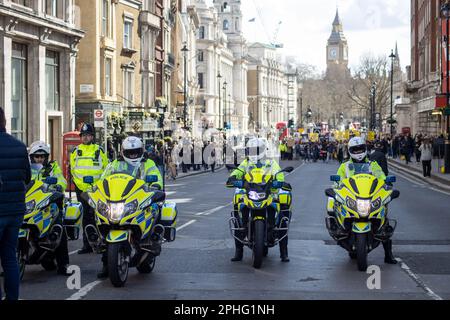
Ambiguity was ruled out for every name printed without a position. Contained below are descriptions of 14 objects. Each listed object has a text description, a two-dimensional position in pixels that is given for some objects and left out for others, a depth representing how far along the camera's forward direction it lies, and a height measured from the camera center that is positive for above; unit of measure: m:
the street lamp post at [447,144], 37.50 -0.09
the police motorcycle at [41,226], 10.58 -0.96
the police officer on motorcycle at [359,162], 12.41 -0.29
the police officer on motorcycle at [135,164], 11.06 -0.23
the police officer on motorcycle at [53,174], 11.39 -0.37
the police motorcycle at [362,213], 11.40 -0.88
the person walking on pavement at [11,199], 8.29 -0.48
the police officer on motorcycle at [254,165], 12.38 -0.33
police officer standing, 13.85 -0.23
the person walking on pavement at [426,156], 36.25 -0.56
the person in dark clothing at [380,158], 19.03 -0.32
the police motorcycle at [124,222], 10.05 -0.86
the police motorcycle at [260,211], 11.73 -0.88
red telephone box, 27.34 +0.10
